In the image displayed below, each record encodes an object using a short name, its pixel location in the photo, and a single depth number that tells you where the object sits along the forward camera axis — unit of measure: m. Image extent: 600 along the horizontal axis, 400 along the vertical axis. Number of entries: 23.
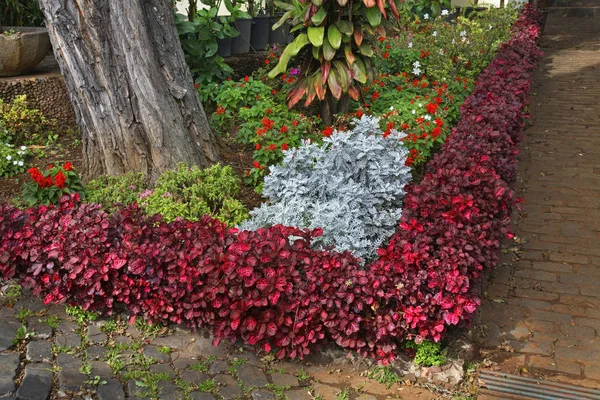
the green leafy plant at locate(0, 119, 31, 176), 5.36
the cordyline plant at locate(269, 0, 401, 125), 5.96
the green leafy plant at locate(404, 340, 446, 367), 3.66
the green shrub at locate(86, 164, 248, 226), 4.69
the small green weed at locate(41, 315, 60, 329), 3.65
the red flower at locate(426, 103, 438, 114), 6.34
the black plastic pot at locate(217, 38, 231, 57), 7.95
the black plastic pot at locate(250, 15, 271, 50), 8.55
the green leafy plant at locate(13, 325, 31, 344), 3.47
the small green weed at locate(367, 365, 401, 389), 3.59
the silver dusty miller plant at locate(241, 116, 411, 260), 4.41
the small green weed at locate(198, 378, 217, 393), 3.36
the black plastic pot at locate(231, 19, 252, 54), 8.20
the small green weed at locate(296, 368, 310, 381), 3.57
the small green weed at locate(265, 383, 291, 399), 3.41
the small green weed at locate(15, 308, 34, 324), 3.66
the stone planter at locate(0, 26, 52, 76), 5.99
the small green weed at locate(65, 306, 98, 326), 3.75
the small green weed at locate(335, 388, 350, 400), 3.43
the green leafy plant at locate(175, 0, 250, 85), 6.82
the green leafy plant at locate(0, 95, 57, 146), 5.79
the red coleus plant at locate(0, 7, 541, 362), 3.57
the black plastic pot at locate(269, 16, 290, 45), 8.77
